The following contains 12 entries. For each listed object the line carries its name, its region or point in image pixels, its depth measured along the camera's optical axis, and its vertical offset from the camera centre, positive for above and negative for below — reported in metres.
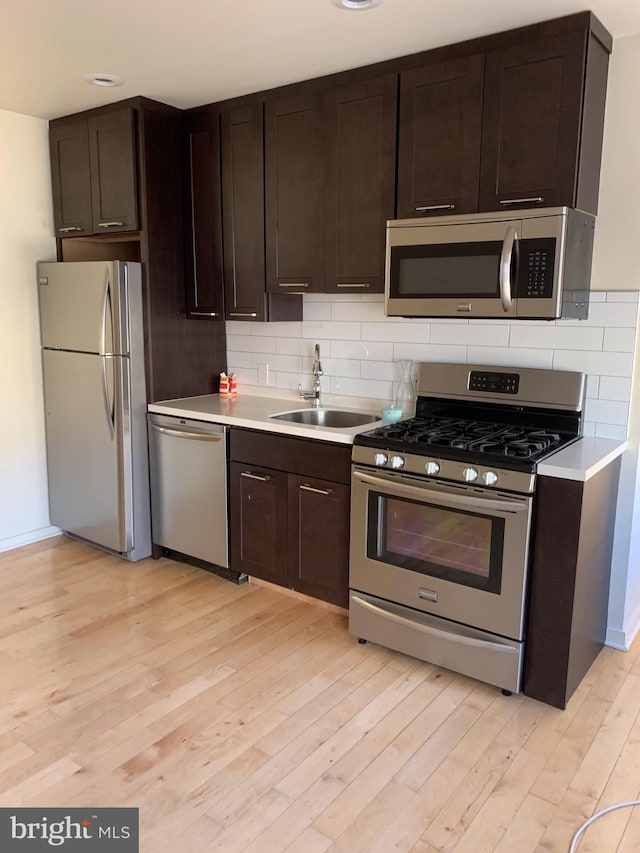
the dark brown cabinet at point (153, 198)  3.49 +0.56
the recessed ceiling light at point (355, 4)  2.31 +1.05
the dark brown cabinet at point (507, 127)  2.44 +0.70
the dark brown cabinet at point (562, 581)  2.30 -0.97
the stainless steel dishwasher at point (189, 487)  3.40 -0.97
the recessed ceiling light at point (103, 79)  3.12 +1.05
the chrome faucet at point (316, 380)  3.63 -0.41
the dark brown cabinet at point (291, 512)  2.97 -0.97
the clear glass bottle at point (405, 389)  3.32 -0.42
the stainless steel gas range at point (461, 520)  2.42 -0.82
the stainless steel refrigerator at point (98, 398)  3.50 -0.54
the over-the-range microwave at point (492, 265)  2.48 +0.17
